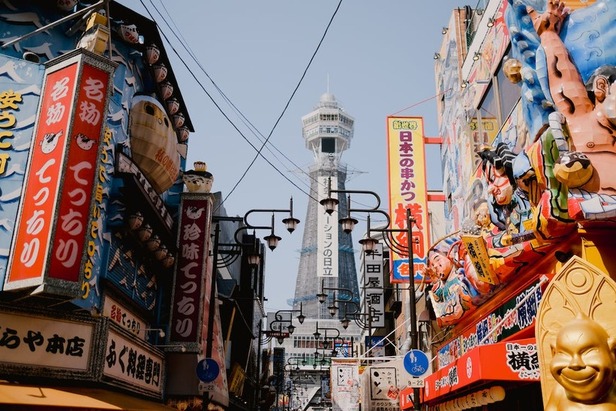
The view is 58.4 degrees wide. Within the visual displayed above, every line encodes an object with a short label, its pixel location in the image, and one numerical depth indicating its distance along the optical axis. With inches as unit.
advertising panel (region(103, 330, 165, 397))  515.5
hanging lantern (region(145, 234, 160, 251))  632.4
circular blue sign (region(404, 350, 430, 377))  539.2
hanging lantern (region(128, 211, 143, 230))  562.6
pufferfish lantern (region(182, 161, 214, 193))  762.2
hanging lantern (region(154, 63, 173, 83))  677.3
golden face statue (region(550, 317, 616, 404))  253.3
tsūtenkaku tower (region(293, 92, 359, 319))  6822.8
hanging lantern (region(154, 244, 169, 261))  663.1
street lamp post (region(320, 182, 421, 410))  597.3
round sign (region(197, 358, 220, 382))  630.5
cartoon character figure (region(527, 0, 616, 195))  354.3
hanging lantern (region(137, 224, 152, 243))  605.6
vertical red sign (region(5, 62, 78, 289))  408.8
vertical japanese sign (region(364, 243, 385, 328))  1585.9
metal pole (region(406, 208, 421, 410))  592.8
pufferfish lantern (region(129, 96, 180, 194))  619.9
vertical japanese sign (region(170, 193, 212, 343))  692.1
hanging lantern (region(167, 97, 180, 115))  737.6
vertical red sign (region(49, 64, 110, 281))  417.1
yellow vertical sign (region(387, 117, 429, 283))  853.8
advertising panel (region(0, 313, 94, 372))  413.7
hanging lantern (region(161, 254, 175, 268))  696.4
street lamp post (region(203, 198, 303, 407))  711.7
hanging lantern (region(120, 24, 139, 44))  593.9
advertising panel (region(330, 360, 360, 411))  1062.4
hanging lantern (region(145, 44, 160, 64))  649.0
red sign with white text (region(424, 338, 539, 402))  417.1
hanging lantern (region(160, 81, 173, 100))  706.8
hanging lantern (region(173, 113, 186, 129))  775.1
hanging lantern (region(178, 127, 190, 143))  821.9
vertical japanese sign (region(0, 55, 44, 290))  433.1
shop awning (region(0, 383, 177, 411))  378.9
